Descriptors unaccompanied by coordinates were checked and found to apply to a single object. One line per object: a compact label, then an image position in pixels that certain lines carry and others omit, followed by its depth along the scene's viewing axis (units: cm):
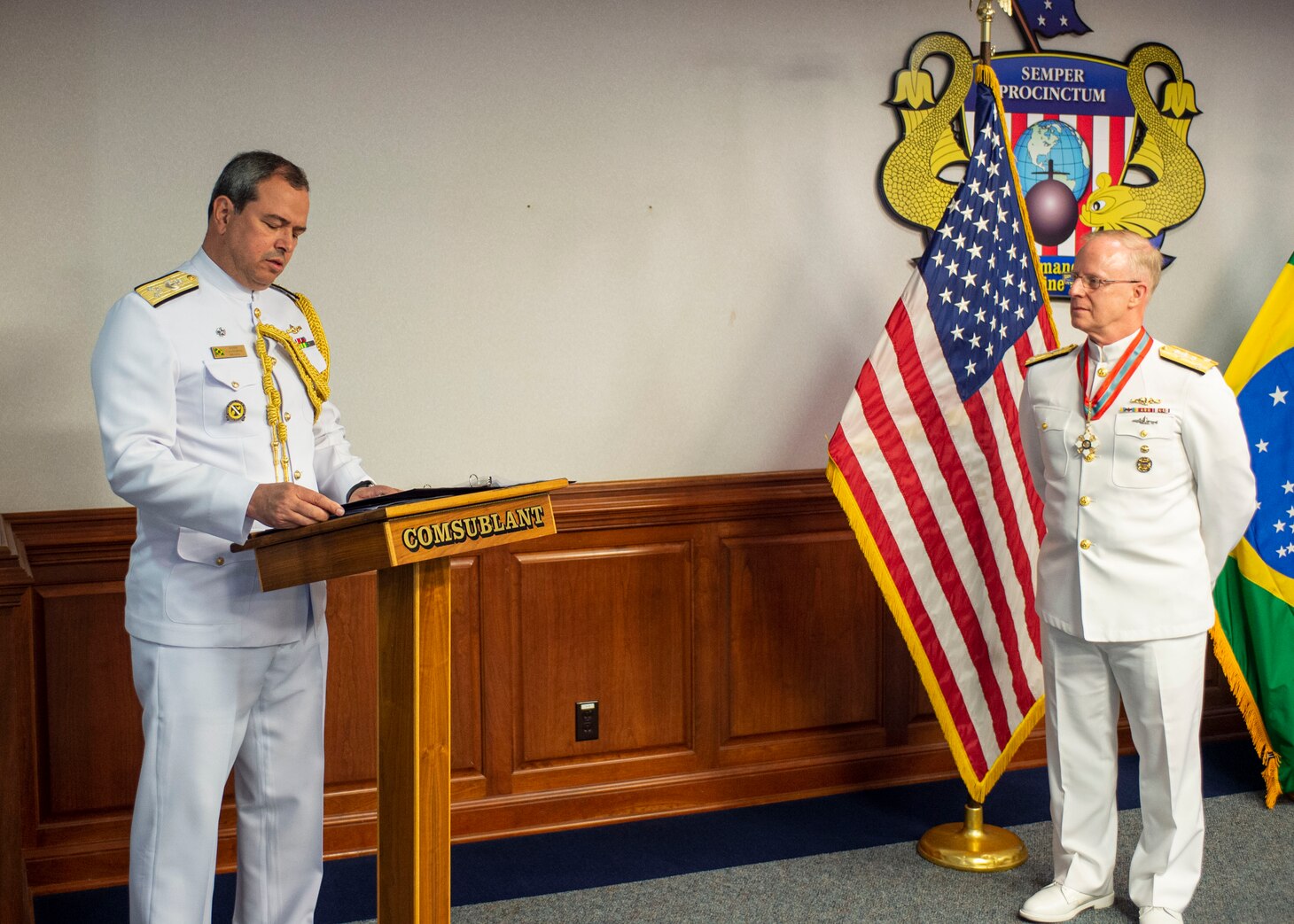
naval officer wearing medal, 269
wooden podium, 186
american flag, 306
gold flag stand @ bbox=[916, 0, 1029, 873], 310
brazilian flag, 357
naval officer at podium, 205
